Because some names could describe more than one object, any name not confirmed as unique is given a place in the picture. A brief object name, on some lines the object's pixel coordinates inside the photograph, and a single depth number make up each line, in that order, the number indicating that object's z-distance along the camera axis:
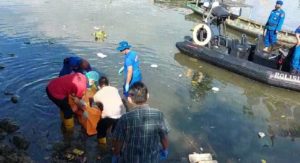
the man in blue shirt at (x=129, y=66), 6.89
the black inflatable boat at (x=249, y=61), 10.52
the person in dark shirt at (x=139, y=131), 3.79
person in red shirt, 6.19
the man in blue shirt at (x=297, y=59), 10.08
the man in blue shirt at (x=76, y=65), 6.94
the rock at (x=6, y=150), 5.92
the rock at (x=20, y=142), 6.46
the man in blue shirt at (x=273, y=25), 12.07
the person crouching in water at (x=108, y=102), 5.77
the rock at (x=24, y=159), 5.77
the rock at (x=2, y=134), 6.67
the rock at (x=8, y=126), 6.91
